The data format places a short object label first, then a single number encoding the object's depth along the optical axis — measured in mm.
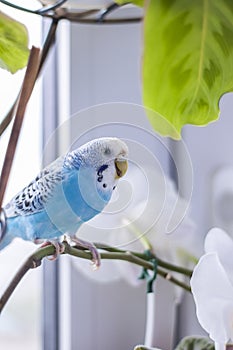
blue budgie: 640
